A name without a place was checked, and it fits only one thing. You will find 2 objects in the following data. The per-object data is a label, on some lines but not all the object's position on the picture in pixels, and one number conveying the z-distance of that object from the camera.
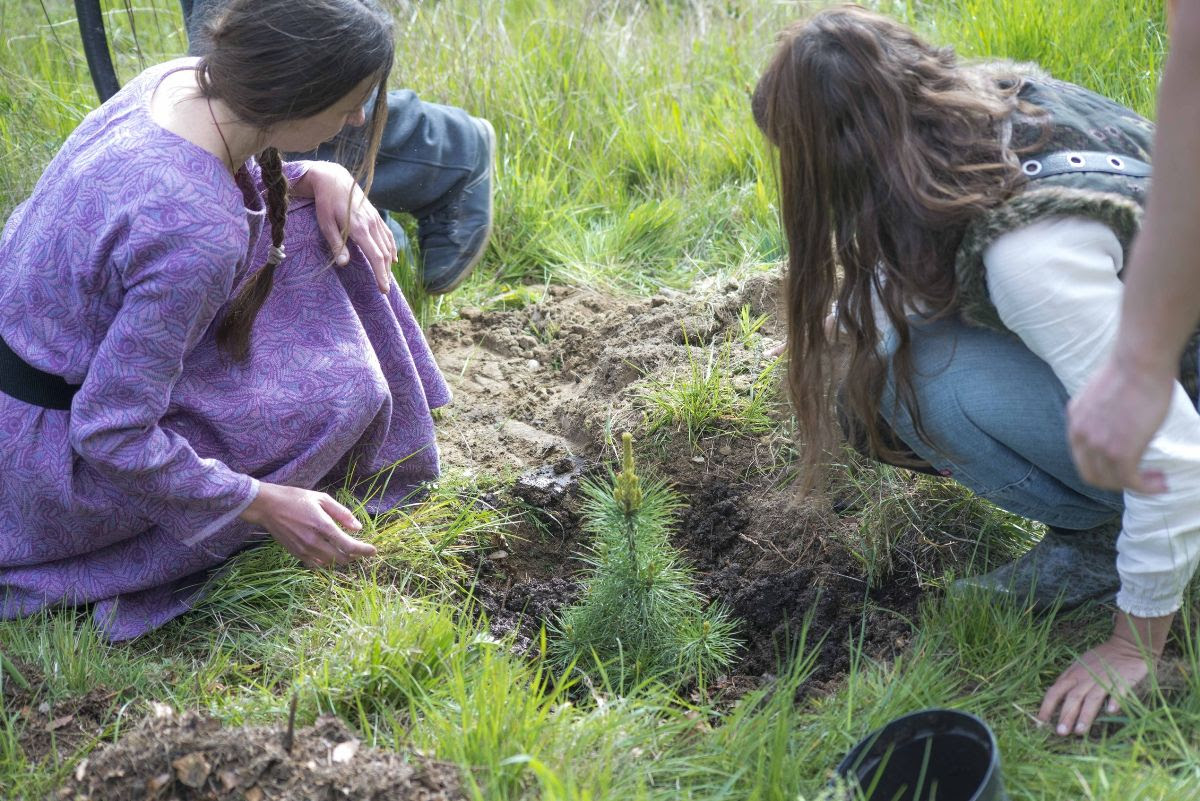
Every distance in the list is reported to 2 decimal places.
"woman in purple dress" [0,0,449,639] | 2.01
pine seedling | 2.16
